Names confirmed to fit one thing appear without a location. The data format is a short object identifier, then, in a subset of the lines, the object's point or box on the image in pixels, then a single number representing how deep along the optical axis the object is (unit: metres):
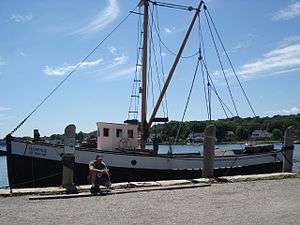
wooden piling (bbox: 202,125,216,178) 13.70
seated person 11.14
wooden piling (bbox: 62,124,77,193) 11.79
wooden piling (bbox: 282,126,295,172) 15.84
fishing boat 18.11
